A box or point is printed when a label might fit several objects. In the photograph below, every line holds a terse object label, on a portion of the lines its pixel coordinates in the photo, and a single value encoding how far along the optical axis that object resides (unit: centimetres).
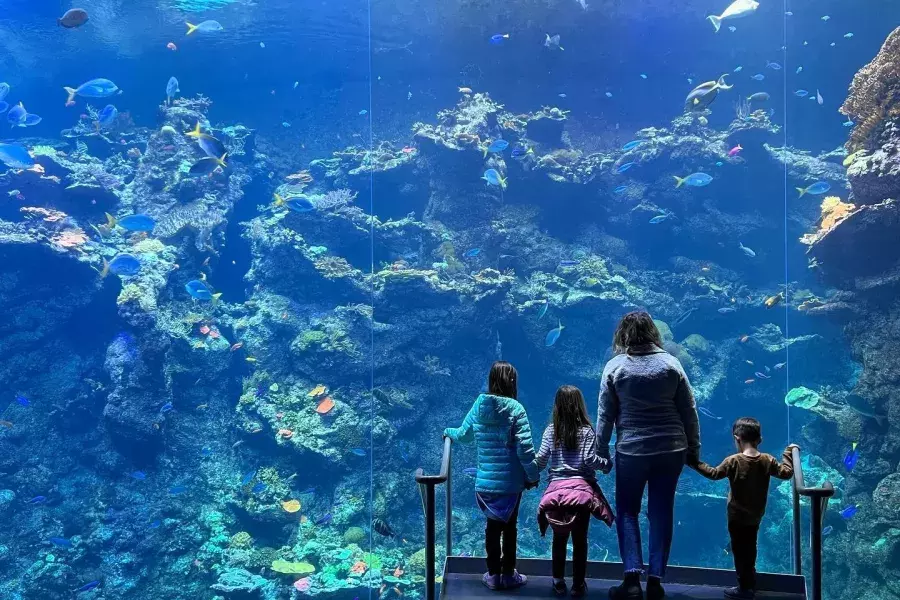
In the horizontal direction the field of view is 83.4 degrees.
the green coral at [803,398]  1019
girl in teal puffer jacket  255
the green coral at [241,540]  1053
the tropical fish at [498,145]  1060
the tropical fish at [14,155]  973
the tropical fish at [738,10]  1058
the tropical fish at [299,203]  941
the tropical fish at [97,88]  930
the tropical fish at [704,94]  834
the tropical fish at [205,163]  885
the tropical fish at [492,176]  961
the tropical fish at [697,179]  986
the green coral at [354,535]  1031
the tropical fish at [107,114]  960
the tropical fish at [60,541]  966
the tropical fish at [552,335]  991
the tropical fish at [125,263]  935
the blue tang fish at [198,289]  940
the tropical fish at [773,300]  856
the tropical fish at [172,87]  1118
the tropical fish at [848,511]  730
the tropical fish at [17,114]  986
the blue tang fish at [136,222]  921
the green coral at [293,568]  955
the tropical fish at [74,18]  841
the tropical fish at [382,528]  673
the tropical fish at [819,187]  941
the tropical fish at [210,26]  1066
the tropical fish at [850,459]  709
